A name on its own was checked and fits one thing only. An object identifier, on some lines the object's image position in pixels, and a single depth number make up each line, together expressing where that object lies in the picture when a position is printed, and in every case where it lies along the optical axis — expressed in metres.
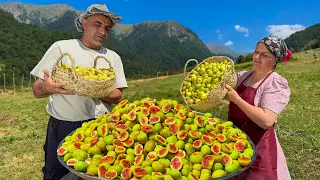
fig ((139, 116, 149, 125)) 2.34
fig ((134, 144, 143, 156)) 2.15
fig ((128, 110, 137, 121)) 2.38
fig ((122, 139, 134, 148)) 2.19
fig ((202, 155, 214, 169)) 2.07
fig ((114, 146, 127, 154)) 2.17
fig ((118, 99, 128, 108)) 2.65
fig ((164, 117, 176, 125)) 2.36
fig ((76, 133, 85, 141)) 2.46
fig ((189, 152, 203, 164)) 2.13
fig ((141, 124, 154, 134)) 2.25
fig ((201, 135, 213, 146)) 2.28
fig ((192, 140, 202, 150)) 2.23
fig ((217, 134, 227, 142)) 2.40
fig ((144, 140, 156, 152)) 2.16
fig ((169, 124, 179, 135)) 2.30
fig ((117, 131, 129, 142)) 2.24
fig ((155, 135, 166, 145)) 2.22
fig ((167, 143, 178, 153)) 2.14
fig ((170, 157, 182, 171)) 2.02
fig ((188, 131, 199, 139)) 2.30
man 3.09
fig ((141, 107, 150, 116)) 2.44
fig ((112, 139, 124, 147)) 2.21
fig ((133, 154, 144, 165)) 2.08
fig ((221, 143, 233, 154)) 2.28
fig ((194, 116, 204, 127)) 2.49
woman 2.64
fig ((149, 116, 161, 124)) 2.34
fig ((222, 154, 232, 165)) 2.13
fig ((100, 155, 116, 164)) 2.10
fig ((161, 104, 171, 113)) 2.51
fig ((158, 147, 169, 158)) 2.11
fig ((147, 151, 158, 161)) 2.09
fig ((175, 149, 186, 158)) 2.14
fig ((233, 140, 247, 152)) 2.34
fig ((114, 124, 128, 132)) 2.30
